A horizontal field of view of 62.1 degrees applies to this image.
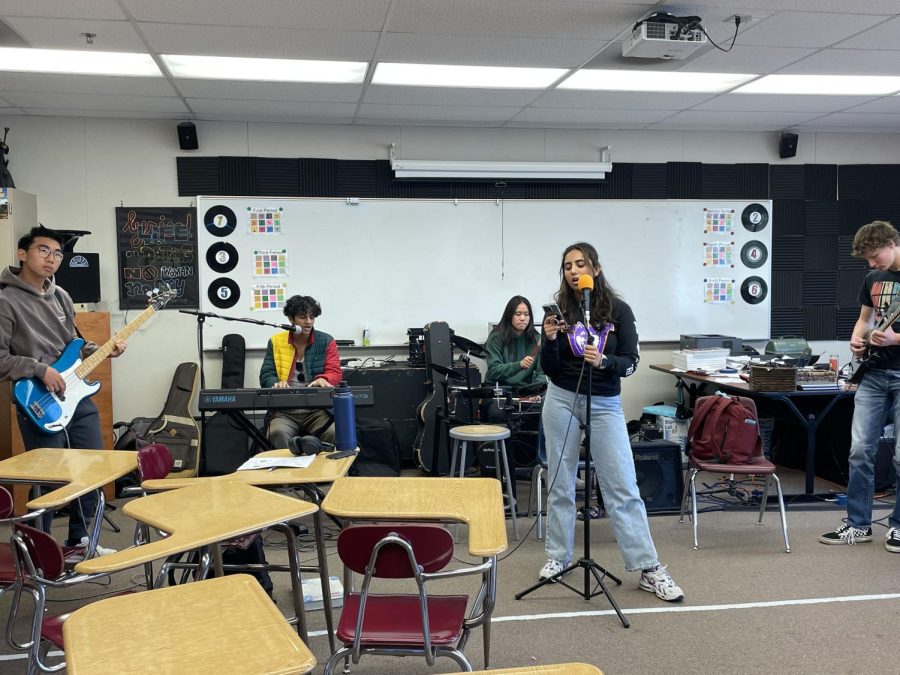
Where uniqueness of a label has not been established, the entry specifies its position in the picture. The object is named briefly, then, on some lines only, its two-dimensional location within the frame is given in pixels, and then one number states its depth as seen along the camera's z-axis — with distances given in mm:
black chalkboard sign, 5723
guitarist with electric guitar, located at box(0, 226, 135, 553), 3555
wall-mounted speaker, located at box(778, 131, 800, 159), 6512
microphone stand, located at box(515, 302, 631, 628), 3004
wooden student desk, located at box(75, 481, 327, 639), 1717
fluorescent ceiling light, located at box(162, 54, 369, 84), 4422
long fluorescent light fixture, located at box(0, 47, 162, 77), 4266
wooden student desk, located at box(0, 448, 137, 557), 2398
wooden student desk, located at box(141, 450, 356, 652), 2479
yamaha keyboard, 3871
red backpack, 4039
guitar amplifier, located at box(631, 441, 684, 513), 4484
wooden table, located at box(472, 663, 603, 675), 1227
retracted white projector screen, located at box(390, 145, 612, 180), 5984
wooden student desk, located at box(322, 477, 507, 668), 1975
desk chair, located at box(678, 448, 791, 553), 3922
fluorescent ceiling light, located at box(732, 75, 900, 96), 5016
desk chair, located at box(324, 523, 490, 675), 1909
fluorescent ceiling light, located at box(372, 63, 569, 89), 4652
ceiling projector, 3787
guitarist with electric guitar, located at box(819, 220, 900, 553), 3785
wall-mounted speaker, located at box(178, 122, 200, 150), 5645
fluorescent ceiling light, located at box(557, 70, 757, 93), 4836
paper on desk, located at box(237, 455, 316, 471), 2699
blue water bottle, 2850
